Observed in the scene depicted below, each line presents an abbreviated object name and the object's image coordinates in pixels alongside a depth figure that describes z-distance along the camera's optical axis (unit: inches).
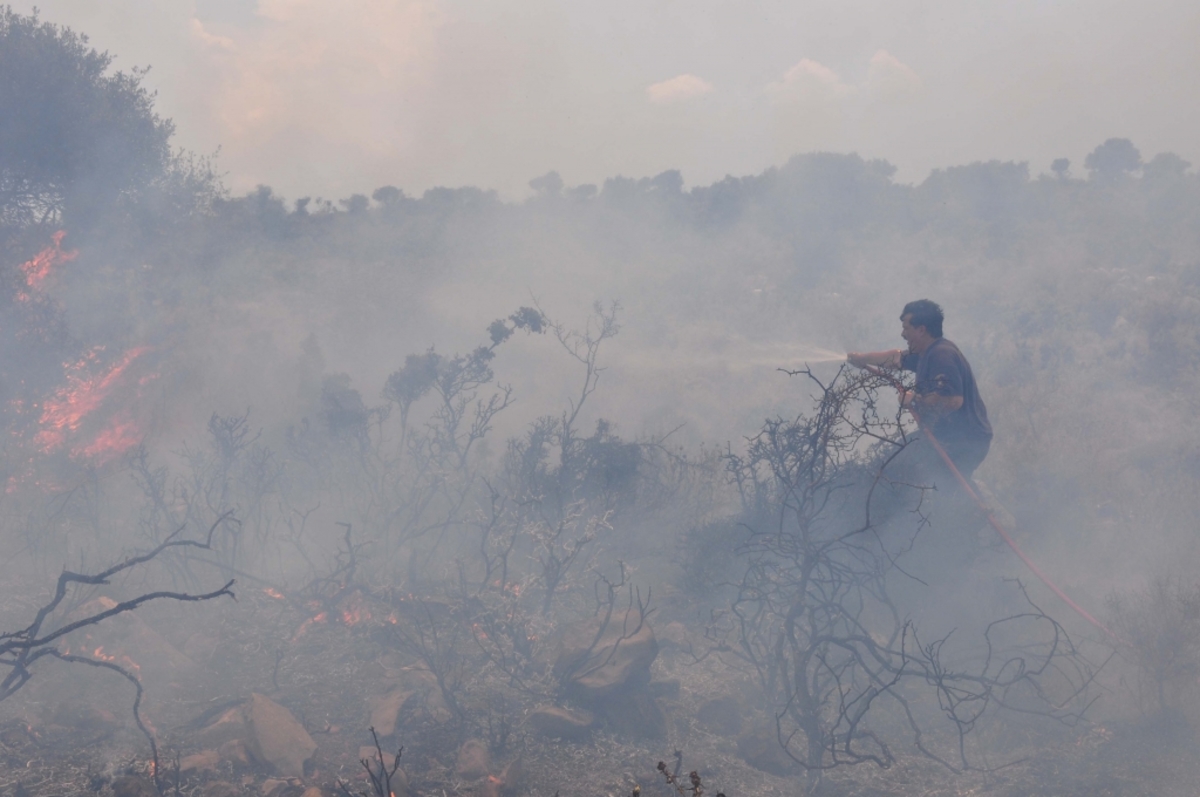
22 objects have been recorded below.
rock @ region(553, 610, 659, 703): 206.0
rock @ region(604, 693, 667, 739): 199.9
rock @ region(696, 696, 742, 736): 206.7
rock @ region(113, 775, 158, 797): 157.2
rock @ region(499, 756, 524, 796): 170.2
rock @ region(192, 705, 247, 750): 187.3
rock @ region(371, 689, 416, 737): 195.5
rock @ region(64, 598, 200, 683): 233.0
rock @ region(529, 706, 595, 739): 195.0
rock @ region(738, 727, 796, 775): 185.9
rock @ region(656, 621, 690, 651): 249.9
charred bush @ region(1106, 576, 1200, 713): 201.6
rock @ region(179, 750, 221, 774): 172.6
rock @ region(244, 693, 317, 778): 178.7
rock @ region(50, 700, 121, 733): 195.6
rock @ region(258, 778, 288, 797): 167.5
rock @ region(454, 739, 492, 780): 176.6
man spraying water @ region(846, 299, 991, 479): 200.4
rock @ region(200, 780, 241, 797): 166.4
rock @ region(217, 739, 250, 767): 179.0
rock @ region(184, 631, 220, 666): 245.8
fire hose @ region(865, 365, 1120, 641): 207.3
